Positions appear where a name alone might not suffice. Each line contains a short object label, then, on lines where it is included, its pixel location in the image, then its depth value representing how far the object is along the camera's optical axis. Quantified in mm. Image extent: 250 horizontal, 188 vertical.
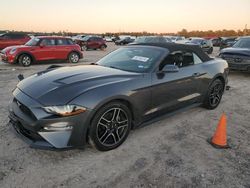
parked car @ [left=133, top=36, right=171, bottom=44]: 16185
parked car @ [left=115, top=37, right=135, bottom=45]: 28519
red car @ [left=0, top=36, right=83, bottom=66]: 9393
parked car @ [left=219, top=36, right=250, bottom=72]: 7507
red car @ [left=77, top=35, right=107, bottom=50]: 19733
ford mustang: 2433
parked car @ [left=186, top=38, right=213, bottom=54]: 16167
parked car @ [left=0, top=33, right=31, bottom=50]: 13864
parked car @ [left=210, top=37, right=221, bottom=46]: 29438
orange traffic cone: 3074
